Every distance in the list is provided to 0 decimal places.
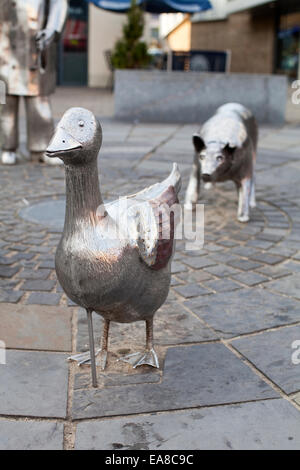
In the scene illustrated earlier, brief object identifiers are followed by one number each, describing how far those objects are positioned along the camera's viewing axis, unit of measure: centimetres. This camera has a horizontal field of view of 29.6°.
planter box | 1031
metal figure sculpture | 633
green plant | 1391
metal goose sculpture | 218
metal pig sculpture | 457
